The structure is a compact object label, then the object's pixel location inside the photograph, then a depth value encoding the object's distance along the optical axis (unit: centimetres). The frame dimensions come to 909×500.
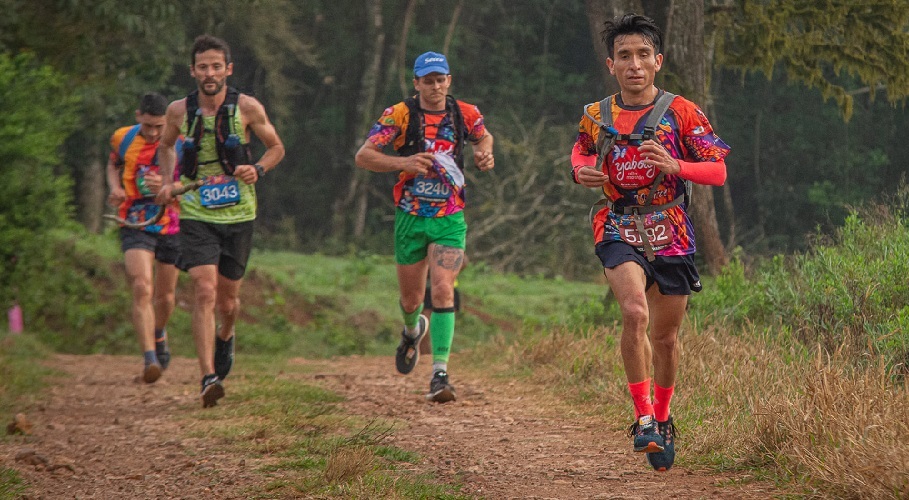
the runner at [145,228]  2129
